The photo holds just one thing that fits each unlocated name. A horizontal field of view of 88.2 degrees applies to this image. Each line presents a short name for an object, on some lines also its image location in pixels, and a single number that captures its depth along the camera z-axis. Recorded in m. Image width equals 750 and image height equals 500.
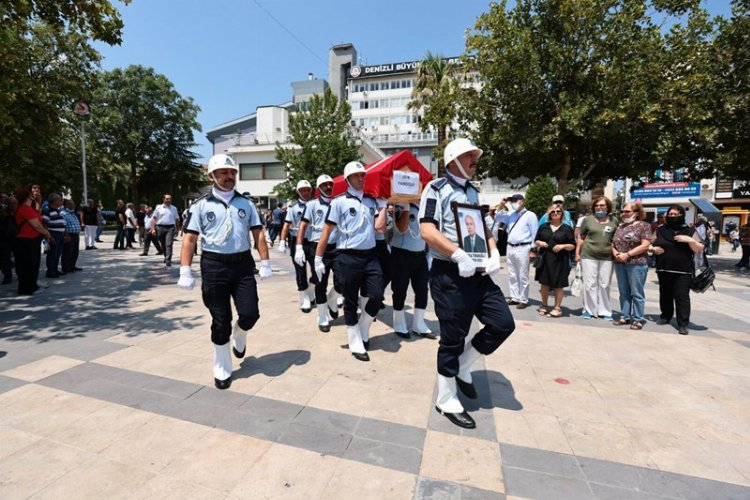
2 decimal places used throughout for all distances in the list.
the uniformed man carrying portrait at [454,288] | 3.01
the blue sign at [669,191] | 34.62
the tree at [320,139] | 26.25
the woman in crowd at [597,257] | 6.10
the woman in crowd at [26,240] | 7.14
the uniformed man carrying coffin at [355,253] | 4.36
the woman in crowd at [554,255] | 6.37
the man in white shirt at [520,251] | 6.88
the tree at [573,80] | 13.53
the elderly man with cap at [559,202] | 6.77
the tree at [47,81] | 7.75
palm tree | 17.16
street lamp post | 18.80
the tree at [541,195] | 27.05
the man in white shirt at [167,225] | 11.32
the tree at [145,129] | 34.84
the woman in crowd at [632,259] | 5.71
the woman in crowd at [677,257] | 5.60
